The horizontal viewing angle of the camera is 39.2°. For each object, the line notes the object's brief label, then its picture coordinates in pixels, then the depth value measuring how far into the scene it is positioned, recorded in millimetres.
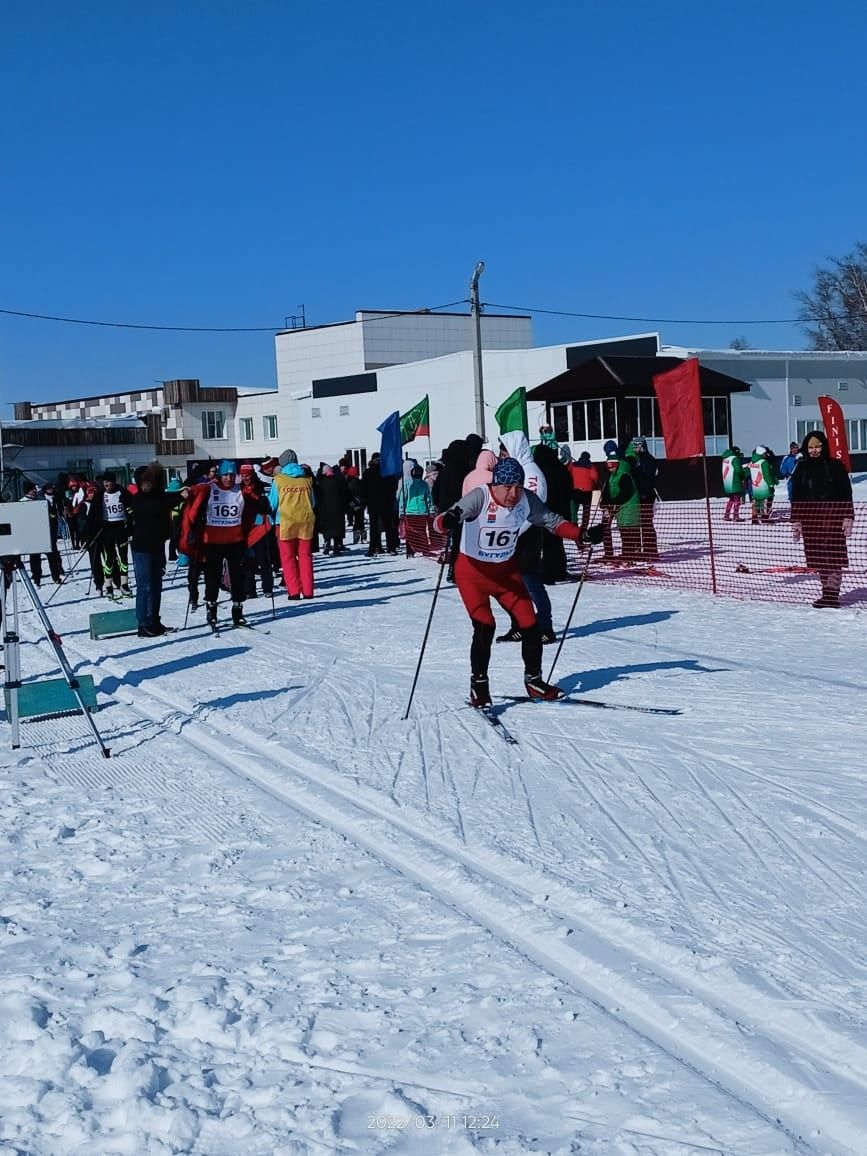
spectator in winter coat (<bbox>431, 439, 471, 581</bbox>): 12523
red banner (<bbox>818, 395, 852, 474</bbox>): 15602
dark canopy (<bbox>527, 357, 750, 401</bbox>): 37219
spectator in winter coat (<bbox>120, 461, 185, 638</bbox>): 12461
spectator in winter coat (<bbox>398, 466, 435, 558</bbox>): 20500
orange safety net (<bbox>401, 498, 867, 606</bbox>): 12227
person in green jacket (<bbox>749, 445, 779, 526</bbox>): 22798
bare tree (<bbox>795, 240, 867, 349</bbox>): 69812
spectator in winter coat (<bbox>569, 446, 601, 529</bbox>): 17406
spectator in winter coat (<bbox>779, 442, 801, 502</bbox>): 25906
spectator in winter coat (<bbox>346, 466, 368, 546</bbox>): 24203
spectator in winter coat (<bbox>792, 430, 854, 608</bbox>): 11977
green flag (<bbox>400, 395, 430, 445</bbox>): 21703
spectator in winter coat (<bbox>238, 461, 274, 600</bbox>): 13461
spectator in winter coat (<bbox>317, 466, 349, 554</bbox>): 22125
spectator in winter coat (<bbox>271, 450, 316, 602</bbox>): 13828
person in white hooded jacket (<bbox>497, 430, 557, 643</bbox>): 9812
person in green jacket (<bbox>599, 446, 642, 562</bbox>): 16125
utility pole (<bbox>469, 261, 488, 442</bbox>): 30078
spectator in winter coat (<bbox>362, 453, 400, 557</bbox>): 20953
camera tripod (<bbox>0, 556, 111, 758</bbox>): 6949
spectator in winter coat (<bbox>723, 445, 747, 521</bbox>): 23625
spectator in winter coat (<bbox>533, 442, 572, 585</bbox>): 12812
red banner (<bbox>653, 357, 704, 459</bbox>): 14086
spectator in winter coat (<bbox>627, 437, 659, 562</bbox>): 16959
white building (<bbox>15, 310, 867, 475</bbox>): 42562
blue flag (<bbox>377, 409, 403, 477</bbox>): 20672
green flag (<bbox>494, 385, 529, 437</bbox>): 17953
